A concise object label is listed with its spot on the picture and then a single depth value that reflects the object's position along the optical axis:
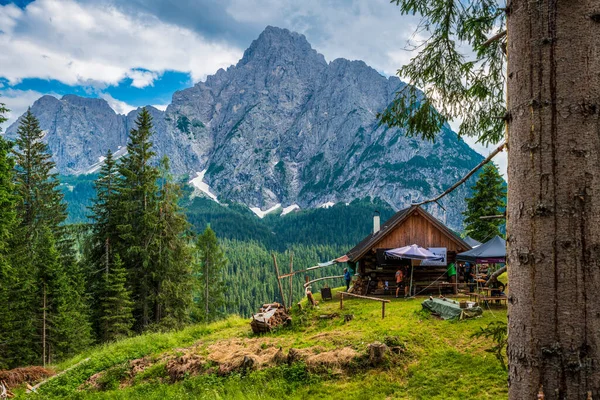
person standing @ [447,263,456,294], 23.26
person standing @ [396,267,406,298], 22.27
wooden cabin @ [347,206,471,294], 23.83
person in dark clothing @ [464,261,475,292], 24.41
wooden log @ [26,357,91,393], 13.12
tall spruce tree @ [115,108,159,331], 27.22
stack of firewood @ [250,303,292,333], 15.77
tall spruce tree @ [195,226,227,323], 43.31
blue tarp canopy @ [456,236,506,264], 18.45
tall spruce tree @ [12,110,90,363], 23.50
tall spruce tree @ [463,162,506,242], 32.06
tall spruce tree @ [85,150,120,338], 26.98
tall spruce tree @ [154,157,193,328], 27.25
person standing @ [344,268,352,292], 26.69
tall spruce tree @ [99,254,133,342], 25.22
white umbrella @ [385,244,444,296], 20.56
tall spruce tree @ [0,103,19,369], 16.59
